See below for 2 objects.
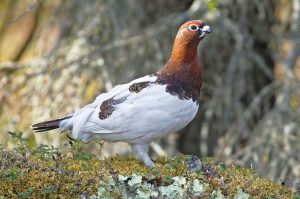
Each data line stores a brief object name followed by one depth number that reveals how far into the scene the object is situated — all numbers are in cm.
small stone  698
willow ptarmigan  790
